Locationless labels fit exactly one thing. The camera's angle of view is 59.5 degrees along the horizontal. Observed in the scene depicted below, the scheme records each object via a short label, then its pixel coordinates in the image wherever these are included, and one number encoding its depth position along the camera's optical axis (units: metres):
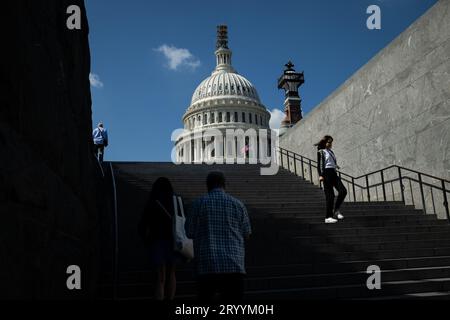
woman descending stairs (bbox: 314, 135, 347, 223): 7.40
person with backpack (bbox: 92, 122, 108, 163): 15.38
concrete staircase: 5.24
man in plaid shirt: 2.99
